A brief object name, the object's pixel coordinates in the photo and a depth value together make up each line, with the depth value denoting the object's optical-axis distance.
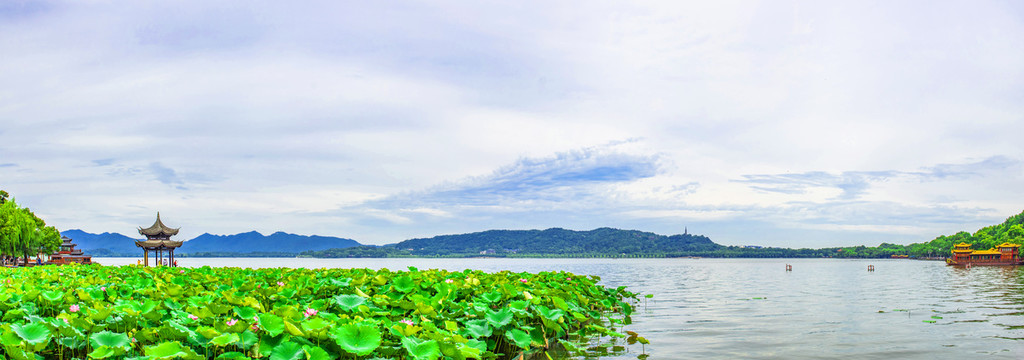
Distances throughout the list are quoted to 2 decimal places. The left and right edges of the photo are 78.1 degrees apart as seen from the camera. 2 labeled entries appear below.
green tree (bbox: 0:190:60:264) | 50.18
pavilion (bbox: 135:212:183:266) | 41.22
